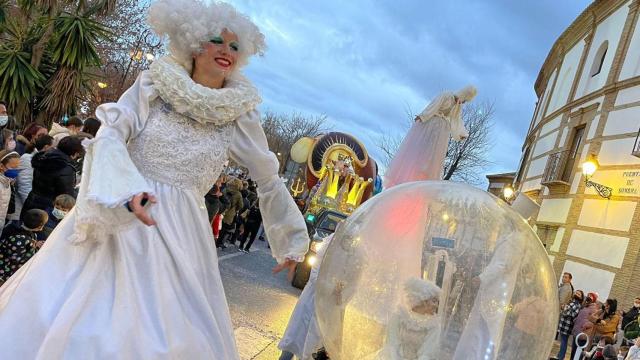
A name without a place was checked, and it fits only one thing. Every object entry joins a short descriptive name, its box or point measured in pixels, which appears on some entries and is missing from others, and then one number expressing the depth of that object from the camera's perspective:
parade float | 9.99
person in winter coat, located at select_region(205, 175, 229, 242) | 8.89
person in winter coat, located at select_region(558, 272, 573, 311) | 11.42
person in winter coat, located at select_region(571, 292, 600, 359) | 9.93
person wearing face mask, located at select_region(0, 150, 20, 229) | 5.14
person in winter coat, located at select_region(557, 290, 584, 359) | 10.09
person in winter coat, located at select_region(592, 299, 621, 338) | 10.12
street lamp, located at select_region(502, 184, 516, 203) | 19.23
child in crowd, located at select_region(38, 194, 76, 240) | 5.04
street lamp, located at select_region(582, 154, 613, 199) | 14.12
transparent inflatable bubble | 2.51
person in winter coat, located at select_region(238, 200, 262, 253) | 12.81
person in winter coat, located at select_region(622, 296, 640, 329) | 10.17
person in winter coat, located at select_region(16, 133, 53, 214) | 5.95
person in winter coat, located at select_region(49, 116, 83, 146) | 7.54
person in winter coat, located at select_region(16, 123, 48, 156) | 6.83
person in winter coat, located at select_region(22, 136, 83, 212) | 5.50
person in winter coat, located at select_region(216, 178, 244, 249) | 11.66
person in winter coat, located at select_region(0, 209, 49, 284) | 4.43
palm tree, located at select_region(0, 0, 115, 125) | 11.95
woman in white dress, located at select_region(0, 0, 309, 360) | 2.04
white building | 13.16
